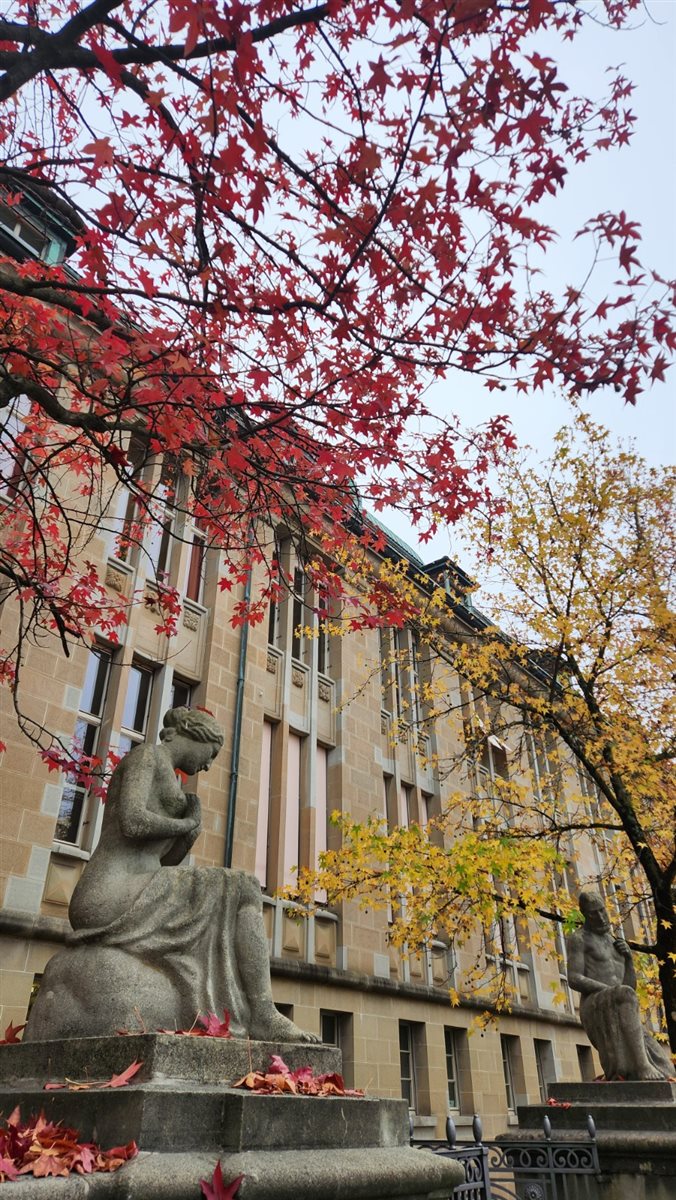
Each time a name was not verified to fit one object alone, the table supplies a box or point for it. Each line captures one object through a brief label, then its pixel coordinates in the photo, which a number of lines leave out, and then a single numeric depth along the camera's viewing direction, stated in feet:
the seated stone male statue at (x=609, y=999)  29.84
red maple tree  14.30
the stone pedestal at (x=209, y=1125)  9.41
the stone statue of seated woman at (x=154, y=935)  12.61
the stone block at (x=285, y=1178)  8.49
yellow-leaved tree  34.81
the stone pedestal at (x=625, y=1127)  24.61
